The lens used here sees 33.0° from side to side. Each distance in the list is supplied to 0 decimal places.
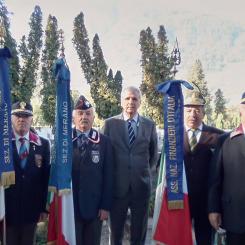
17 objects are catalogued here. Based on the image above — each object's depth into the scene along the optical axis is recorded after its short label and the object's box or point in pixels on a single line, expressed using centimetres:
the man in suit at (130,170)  455
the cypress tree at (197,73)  4717
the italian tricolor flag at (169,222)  423
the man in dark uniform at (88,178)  418
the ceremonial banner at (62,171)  404
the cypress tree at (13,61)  1557
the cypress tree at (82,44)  2578
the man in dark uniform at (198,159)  422
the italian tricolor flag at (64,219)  410
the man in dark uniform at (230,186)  366
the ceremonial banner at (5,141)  377
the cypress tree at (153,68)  2264
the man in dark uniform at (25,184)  393
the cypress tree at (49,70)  2280
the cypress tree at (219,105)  5062
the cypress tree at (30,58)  1894
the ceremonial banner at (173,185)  420
